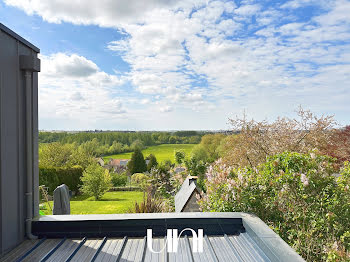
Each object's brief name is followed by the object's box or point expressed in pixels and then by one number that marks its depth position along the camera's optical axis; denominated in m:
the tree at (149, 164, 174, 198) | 12.63
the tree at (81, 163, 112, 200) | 16.41
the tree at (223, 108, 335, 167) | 7.02
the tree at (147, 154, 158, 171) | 23.74
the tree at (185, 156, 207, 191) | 9.20
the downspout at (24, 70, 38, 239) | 2.46
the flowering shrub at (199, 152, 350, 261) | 3.33
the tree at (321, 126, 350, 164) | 7.85
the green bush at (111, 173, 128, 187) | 22.36
